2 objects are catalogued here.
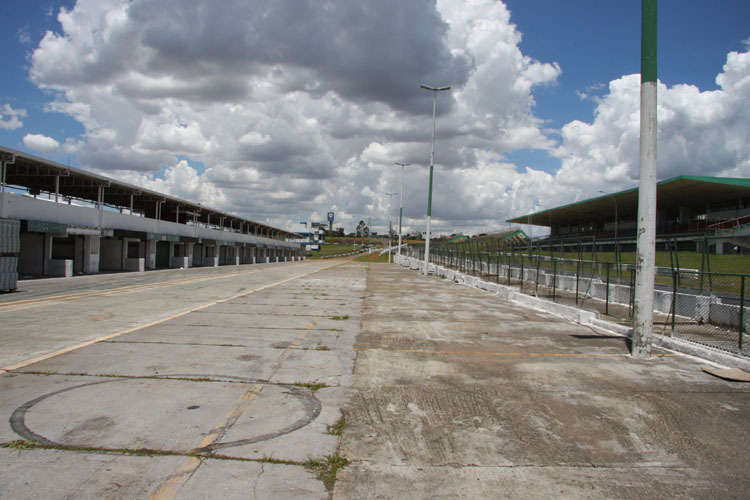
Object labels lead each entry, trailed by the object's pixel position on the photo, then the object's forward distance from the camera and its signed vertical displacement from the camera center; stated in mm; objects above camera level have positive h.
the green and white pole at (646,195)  8805 +1368
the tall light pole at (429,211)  35281 +3666
